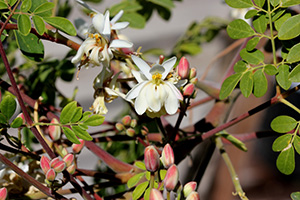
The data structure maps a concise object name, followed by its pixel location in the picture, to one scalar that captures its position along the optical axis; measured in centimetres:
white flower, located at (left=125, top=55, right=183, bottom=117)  64
